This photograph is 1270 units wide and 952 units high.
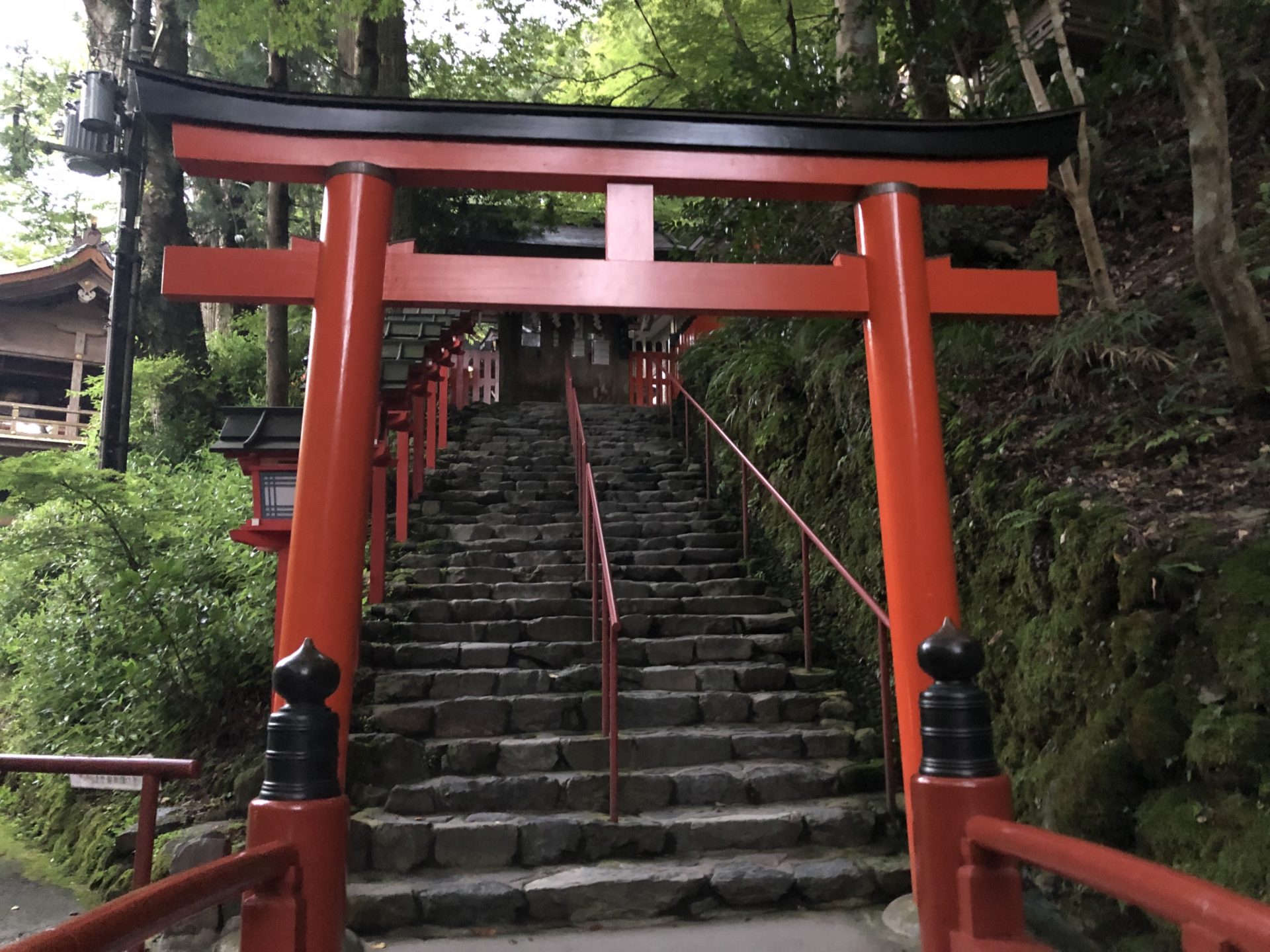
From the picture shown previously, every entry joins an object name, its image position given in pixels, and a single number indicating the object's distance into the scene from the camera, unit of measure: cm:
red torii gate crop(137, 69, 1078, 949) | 332
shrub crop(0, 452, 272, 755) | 540
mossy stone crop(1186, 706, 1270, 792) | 272
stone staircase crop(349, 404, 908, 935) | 380
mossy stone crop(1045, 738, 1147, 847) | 318
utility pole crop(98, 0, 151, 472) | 666
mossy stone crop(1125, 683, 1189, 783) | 303
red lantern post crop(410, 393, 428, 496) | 839
